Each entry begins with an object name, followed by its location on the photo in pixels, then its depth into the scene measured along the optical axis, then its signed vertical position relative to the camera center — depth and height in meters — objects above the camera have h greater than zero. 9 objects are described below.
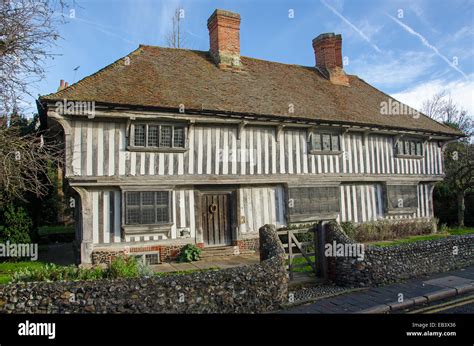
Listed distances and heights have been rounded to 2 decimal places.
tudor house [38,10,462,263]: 10.21 +1.87
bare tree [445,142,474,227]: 19.08 +1.28
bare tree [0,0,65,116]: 7.96 +4.11
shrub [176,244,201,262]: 10.79 -1.66
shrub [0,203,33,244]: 10.95 -0.59
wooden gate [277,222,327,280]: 8.53 -1.40
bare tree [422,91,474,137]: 29.62 +7.20
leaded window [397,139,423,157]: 15.55 +2.36
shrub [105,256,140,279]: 6.49 -1.30
